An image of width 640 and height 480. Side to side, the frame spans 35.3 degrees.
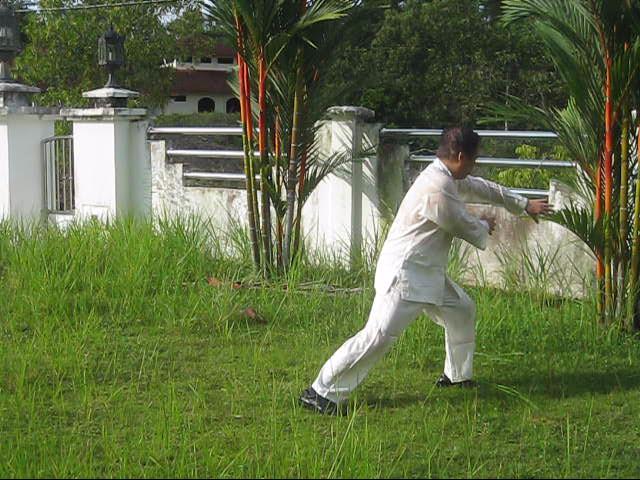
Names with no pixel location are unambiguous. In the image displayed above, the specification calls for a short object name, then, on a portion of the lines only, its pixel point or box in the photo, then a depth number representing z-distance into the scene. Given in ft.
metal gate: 40.52
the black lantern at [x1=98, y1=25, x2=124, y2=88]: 40.04
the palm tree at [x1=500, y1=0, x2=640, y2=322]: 21.56
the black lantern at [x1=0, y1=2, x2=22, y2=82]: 40.98
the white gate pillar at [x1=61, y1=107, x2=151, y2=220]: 36.94
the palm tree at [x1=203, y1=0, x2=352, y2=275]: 27.45
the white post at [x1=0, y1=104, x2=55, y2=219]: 39.32
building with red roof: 124.06
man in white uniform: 17.56
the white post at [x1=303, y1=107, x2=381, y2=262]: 30.35
